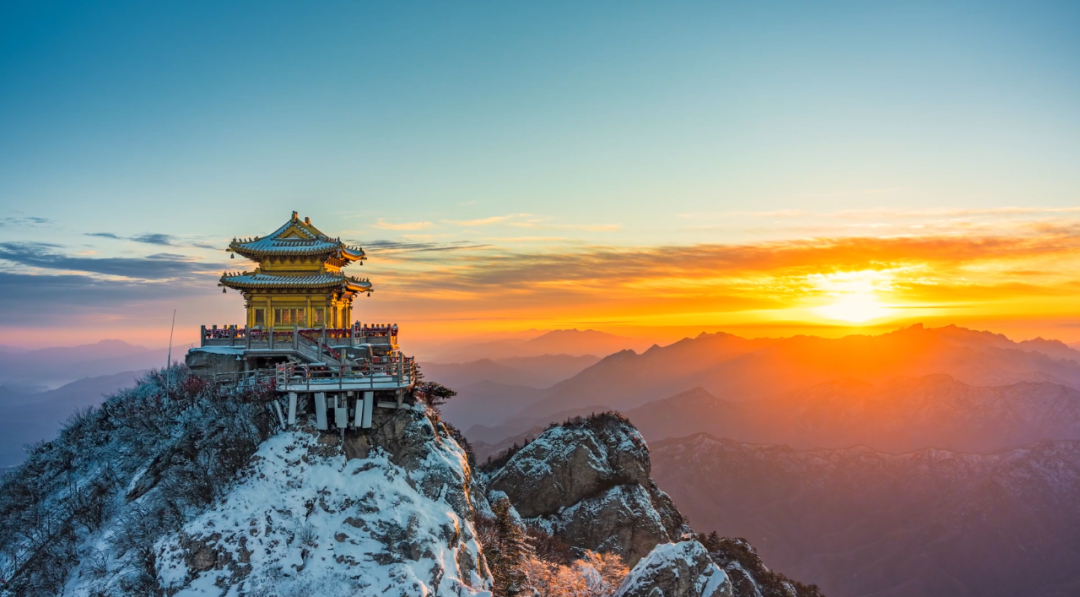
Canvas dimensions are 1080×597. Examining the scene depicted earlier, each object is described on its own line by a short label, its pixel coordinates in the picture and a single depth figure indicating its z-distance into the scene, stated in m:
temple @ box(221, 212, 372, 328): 43.53
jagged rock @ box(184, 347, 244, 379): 38.16
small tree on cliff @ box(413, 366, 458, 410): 38.53
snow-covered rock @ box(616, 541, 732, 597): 39.72
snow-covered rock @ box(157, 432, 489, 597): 27.41
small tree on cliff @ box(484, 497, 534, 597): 35.84
